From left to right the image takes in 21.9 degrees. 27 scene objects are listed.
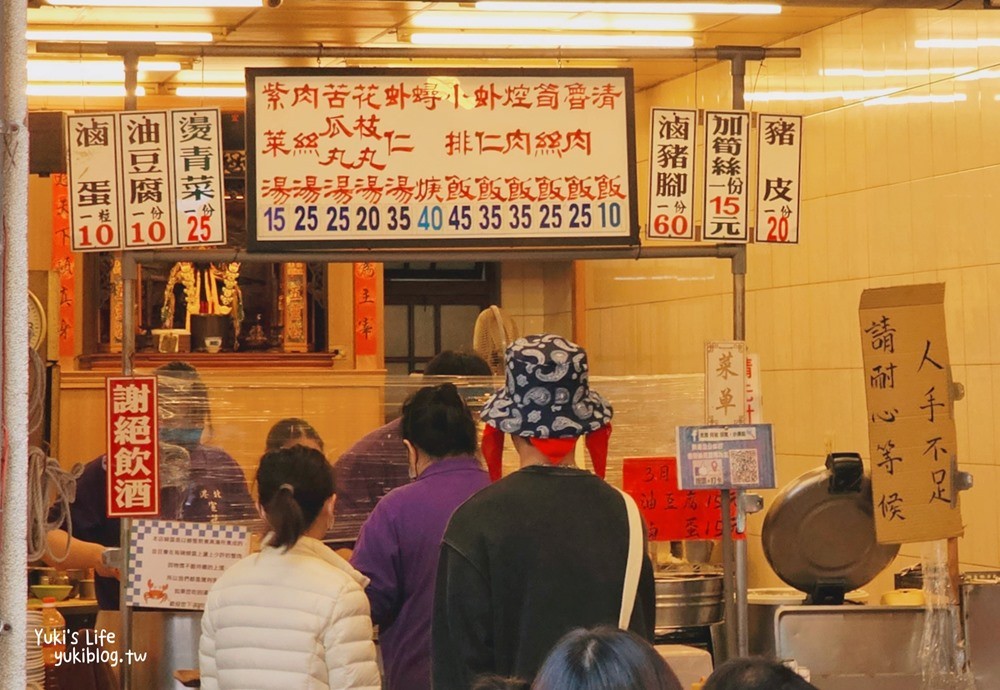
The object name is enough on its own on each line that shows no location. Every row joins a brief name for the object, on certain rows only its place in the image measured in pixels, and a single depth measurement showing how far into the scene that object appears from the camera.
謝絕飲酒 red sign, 7.94
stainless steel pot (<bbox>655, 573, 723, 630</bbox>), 9.16
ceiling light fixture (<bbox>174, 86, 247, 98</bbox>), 15.98
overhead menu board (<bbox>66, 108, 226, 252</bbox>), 7.86
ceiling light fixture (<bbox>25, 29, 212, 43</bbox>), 13.00
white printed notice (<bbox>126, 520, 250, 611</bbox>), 8.06
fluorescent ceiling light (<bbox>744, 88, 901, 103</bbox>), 12.63
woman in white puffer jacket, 6.05
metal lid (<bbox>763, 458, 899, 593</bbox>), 8.32
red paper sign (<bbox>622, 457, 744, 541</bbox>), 9.13
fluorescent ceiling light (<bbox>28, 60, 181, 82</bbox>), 14.17
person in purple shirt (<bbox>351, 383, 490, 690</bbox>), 6.98
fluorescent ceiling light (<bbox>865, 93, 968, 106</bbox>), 11.46
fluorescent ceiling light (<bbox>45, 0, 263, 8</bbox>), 9.86
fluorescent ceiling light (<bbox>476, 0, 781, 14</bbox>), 11.27
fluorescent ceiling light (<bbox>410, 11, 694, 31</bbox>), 12.76
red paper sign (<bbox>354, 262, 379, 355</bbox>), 16.68
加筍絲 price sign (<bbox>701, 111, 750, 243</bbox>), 8.30
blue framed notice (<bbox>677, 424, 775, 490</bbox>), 8.12
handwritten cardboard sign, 8.10
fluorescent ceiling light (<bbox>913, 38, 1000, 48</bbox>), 11.04
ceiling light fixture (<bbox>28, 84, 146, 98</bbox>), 15.30
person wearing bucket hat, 5.03
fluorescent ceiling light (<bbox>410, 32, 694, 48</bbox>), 13.49
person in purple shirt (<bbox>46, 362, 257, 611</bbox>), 8.54
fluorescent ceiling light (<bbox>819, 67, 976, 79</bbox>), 11.55
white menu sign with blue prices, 7.92
